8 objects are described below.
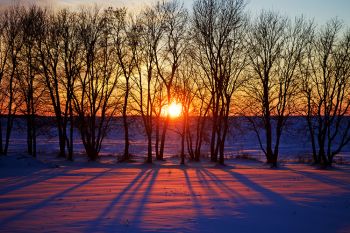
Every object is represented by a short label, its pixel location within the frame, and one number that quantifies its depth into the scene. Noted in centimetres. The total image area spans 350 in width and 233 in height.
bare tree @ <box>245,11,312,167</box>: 3122
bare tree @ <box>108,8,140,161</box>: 3316
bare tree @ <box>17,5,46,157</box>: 3148
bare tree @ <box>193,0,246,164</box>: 2950
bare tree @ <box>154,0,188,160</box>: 3294
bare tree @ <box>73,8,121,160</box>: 3331
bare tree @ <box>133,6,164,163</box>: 3306
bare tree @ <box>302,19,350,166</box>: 2909
